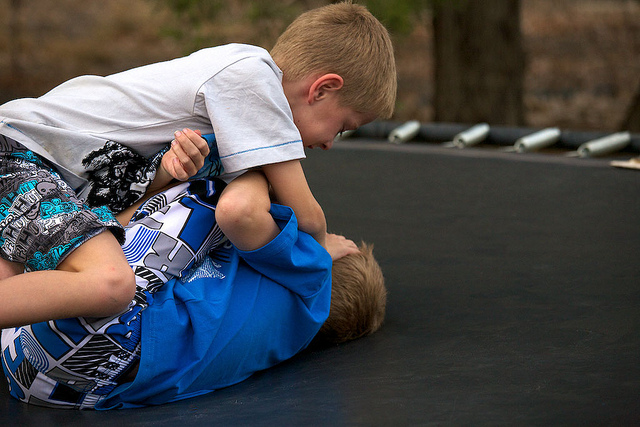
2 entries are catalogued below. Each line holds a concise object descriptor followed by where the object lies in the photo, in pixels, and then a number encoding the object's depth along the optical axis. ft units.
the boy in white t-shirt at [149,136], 7.12
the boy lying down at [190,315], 7.33
